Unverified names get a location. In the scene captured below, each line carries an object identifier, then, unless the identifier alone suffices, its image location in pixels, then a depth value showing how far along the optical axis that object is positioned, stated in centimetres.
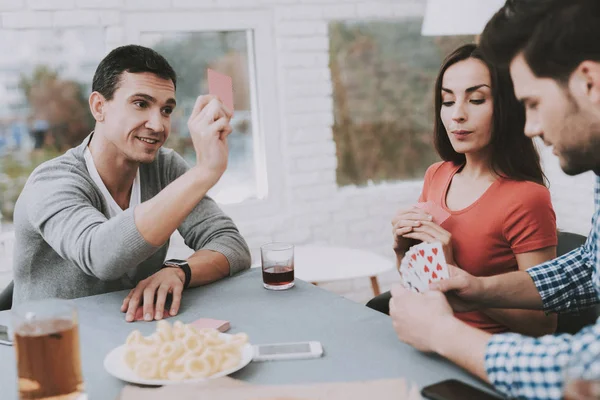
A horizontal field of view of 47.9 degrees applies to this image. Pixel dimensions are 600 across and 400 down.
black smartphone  101
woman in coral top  174
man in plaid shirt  102
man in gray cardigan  157
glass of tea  101
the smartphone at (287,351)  122
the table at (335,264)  275
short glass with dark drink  171
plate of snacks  110
